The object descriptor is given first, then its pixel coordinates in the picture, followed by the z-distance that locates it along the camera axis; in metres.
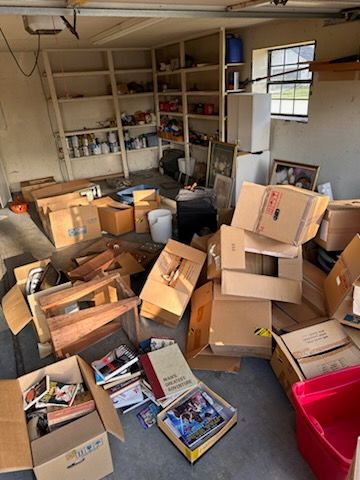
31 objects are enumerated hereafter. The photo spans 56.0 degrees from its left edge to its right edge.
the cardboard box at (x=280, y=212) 2.17
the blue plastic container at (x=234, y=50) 4.07
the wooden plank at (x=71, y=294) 2.01
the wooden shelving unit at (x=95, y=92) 5.22
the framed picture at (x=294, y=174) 3.64
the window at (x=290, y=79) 3.63
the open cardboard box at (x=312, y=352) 1.73
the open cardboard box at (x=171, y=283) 2.38
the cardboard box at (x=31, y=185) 4.87
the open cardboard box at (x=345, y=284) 1.89
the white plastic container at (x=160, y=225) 3.50
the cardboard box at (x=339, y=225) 2.44
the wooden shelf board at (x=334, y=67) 2.79
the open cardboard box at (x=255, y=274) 2.19
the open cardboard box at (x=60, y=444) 1.40
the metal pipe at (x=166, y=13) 1.94
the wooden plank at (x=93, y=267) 2.68
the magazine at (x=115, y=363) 1.84
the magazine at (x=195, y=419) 1.64
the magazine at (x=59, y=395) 1.68
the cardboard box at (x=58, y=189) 4.30
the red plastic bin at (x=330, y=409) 1.50
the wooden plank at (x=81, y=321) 1.93
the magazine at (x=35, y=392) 1.69
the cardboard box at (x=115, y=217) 3.78
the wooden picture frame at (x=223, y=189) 4.19
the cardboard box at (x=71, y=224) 3.54
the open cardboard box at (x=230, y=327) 2.03
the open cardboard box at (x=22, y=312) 2.22
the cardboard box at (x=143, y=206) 3.79
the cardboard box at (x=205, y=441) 1.57
